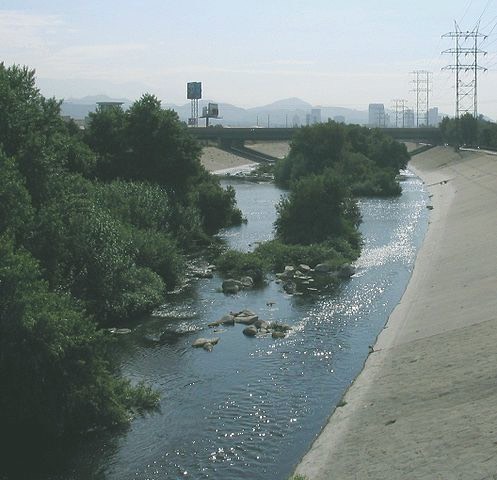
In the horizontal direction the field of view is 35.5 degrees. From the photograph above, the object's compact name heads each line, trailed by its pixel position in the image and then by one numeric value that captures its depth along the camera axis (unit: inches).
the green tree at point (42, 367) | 820.0
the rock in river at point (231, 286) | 1583.4
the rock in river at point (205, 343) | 1184.2
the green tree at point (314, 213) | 2071.9
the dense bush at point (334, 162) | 3710.6
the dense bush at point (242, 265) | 1717.5
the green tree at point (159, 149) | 2219.5
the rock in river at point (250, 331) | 1257.9
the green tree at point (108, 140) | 2217.0
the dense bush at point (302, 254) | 1827.0
